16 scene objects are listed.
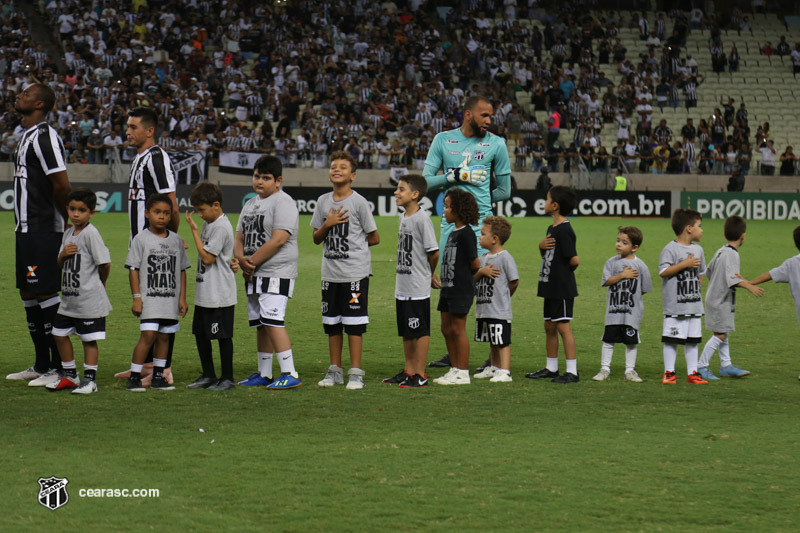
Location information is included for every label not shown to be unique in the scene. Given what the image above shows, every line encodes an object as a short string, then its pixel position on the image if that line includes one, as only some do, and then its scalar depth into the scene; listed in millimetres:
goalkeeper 17844
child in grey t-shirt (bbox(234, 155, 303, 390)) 15953
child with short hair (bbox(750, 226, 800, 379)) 17547
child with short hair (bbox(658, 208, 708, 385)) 16875
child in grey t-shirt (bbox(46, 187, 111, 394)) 15281
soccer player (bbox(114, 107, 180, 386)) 16078
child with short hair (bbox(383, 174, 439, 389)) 16109
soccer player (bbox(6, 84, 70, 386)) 15711
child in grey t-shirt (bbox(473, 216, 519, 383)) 16656
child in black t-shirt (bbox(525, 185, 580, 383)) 16875
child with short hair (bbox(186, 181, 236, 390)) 15672
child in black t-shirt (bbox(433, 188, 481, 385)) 16234
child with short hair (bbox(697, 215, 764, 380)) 17812
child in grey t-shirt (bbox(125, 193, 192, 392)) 15422
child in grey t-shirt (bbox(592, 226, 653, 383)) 16922
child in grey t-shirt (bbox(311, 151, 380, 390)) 16078
